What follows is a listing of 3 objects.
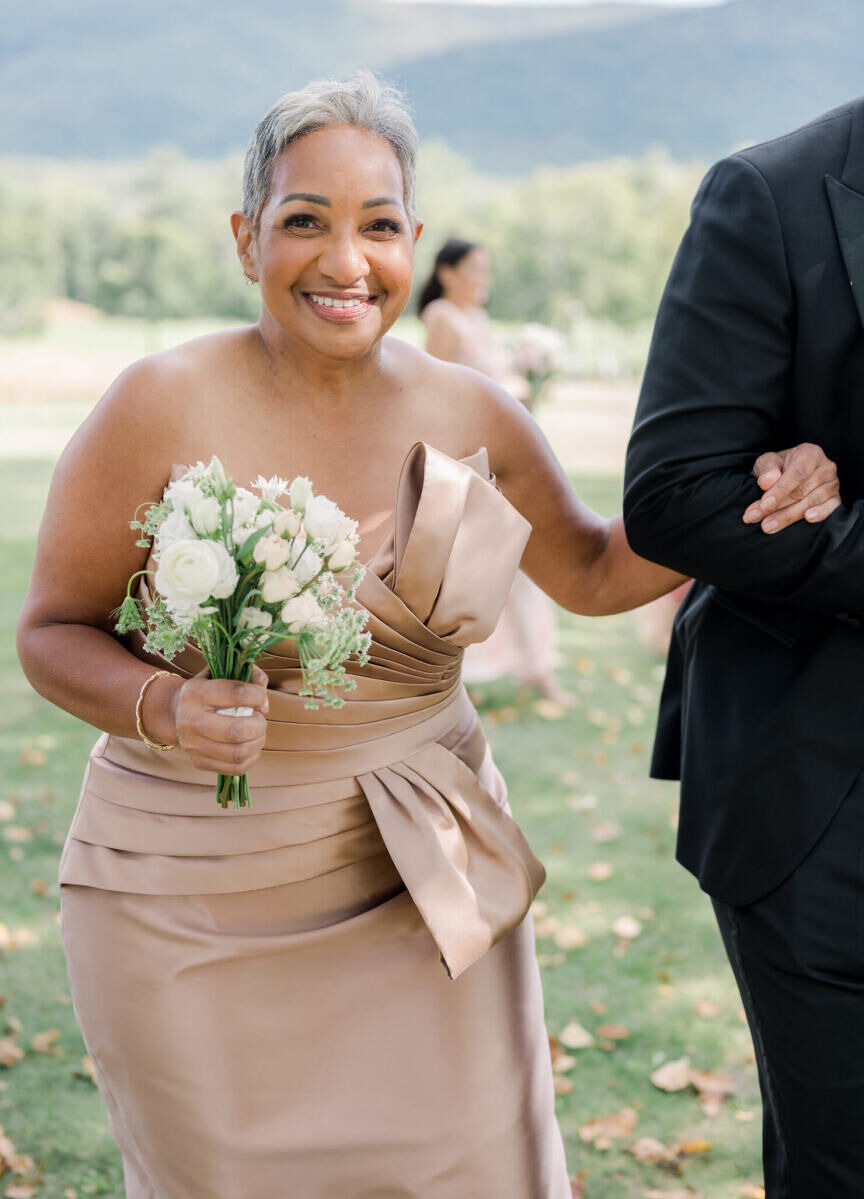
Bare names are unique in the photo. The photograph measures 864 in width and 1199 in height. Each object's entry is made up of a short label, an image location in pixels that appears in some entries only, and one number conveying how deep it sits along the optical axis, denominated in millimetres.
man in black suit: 2154
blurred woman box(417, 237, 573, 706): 8859
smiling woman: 2518
